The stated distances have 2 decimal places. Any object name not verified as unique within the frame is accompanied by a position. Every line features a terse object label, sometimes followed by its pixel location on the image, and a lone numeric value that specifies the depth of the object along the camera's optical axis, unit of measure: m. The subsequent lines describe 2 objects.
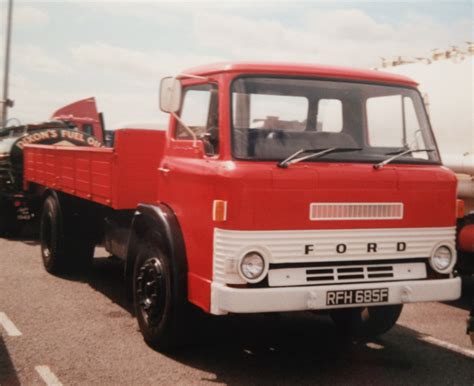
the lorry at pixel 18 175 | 11.74
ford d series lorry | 4.60
